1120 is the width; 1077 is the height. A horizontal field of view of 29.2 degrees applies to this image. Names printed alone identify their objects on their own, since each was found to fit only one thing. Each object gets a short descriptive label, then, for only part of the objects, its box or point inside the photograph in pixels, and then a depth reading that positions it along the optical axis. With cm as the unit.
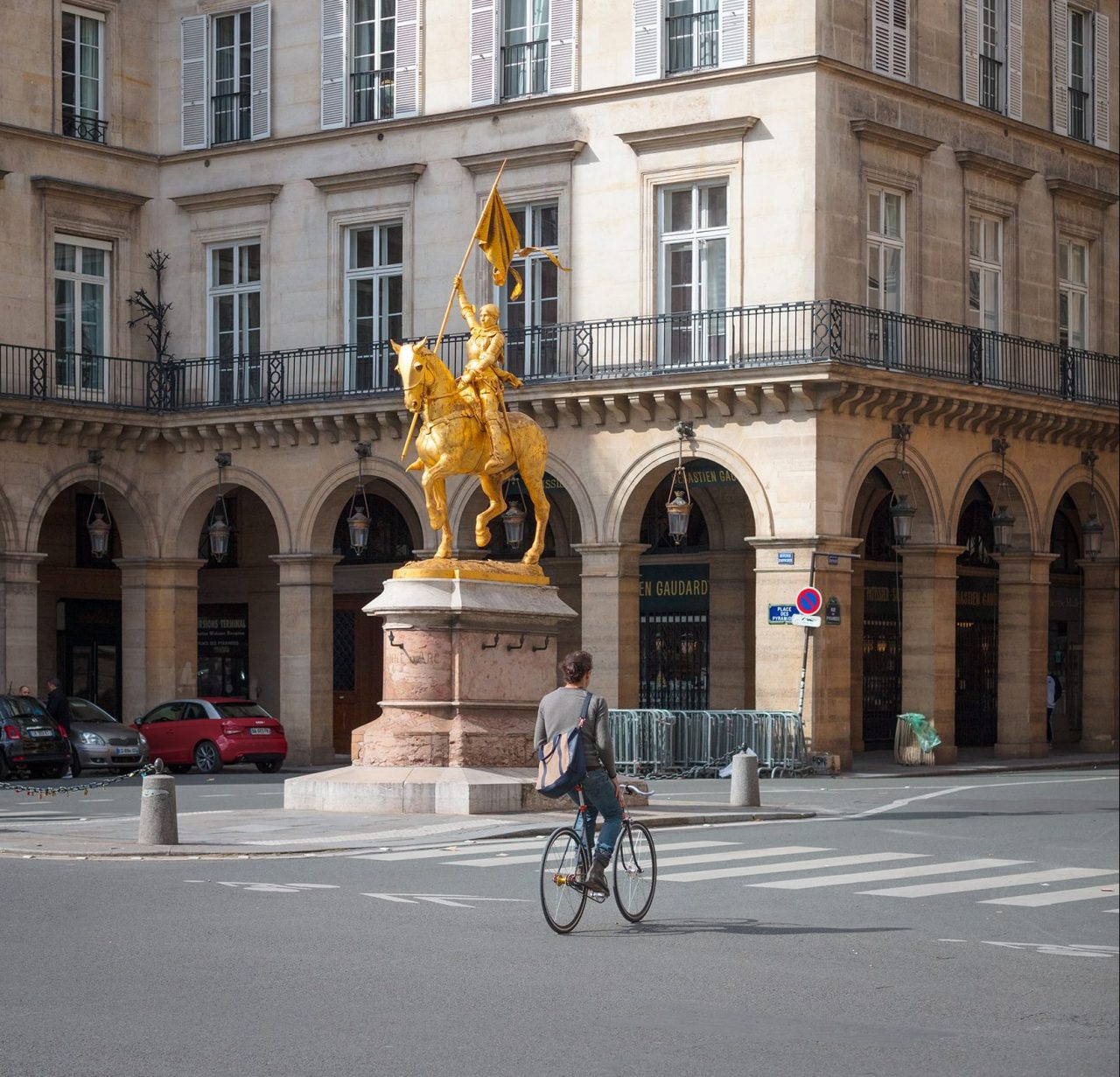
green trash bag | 3559
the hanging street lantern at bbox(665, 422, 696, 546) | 3388
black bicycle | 1305
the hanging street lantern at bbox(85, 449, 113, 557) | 3875
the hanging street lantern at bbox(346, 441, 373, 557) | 3781
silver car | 3488
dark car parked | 3262
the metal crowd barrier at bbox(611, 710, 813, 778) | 3297
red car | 3662
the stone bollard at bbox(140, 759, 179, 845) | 1875
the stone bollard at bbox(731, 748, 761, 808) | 2430
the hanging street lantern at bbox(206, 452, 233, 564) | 3884
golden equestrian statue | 2408
